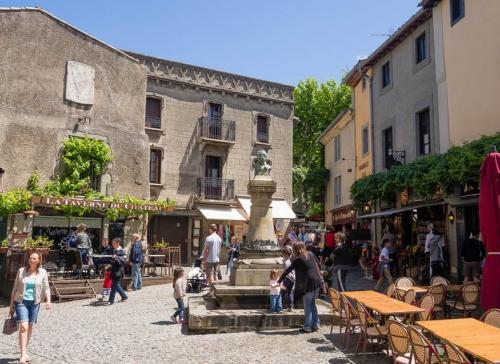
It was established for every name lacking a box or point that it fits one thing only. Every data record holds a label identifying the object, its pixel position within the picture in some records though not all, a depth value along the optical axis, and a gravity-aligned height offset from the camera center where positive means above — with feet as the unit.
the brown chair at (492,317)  18.06 -2.71
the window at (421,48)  56.80 +23.98
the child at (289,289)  30.40 -2.97
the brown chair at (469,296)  26.78 -2.81
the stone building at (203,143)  76.54 +16.84
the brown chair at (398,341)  17.17 -3.53
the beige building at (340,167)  82.94 +14.61
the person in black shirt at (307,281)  26.63 -2.12
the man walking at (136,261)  45.44 -1.99
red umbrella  21.79 +0.94
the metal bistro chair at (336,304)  24.99 -3.19
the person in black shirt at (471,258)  37.76 -0.92
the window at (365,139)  74.18 +16.51
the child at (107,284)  39.88 -3.73
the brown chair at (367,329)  21.24 -3.83
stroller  42.75 -3.57
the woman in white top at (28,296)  21.17 -2.64
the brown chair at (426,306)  21.86 -2.82
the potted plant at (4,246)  41.68 -0.75
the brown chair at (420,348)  14.75 -3.26
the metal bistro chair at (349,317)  23.32 -3.69
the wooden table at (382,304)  20.98 -2.85
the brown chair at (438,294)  25.91 -2.65
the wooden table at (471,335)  13.64 -2.94
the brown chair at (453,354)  13.52 -3.19
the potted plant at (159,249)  56.08 -0.98
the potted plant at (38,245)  40.22 -0.60
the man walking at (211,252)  41.27 -0.92
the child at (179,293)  30.50 -3.34
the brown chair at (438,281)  29.17 -2.17
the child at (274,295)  28.40 -3.13
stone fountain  27.73 -2.97
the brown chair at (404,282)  29.66 -2.32
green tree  122.10 +34.21
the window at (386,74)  65.31 +23.93
